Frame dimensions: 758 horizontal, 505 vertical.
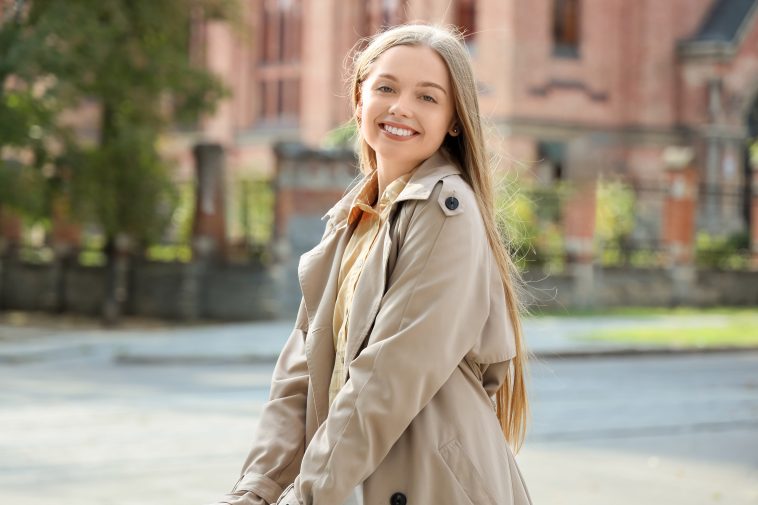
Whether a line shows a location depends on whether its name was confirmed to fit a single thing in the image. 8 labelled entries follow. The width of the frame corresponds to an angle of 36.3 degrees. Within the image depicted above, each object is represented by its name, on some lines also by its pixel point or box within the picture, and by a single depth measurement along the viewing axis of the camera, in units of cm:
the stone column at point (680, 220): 2406
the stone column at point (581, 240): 2298
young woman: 243
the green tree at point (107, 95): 1702
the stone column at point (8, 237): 2209
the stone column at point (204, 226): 2038
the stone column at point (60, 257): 2141
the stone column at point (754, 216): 2534
